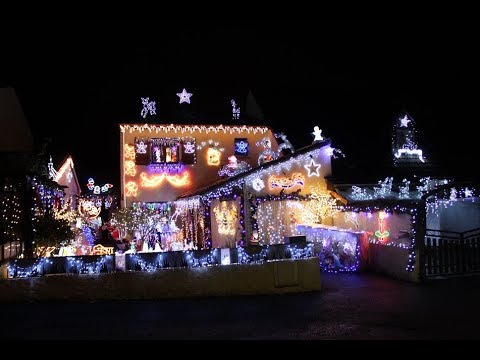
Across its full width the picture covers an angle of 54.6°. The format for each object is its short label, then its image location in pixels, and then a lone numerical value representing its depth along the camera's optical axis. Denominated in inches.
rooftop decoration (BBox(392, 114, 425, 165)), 828.0
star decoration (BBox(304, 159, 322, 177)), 751.1
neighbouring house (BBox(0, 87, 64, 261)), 500.1
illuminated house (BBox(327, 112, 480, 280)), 500.4
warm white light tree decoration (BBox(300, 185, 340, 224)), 733.3
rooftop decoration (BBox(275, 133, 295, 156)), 816.7
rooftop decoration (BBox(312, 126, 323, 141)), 765.3
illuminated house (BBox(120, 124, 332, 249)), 716.0
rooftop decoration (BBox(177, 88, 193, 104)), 898.7
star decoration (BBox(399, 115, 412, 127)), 848.3
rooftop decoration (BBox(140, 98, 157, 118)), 852.6
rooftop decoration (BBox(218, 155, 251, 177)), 830.6
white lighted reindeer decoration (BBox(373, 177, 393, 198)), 726.5
